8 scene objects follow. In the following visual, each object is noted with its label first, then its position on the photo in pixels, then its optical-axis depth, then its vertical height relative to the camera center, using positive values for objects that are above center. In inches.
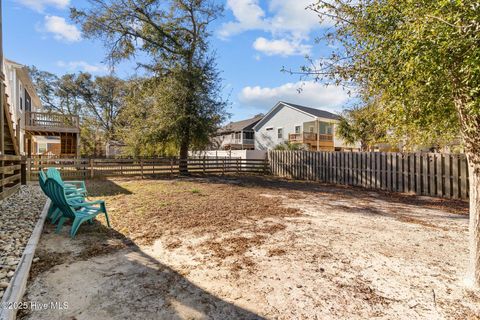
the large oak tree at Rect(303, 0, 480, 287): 78.2 +35.8
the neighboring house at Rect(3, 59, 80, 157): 585.3 +96.3
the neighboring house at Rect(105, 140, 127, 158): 1269.7 +53.9
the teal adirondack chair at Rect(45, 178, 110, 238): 170.7 -35.6
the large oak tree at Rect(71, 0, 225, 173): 607.2 +268.9
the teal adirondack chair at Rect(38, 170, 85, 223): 198.9 -33.2
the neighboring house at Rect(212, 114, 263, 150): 1375.5 +101.0
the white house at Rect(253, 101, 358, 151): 1067.9 +126.9
